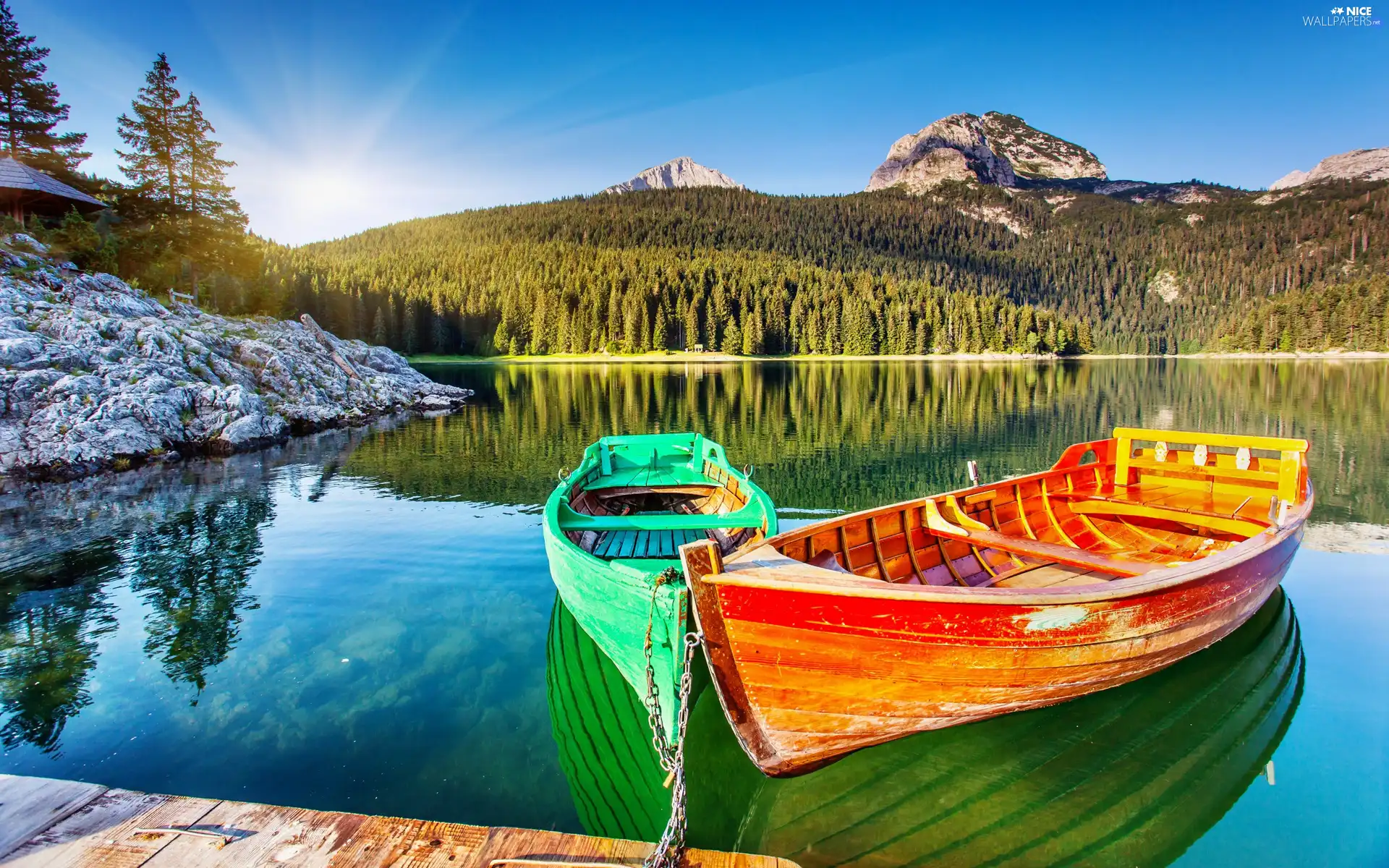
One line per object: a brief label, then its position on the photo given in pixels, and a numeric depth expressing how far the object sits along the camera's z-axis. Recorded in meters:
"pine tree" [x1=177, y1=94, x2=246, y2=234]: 42.91
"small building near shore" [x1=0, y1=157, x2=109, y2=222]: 32.12
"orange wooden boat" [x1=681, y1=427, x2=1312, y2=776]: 4.87
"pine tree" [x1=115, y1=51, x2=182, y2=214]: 41.44
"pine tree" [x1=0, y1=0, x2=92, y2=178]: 36.44
